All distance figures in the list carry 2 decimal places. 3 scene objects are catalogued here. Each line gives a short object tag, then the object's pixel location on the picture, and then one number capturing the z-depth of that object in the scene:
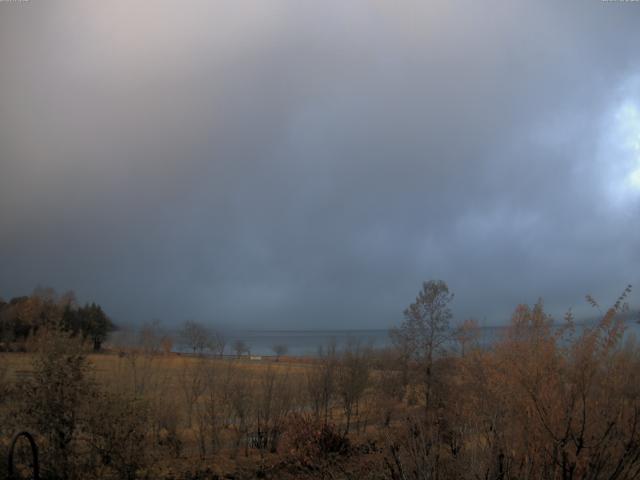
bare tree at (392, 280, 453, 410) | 21.98
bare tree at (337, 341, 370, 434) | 24.89
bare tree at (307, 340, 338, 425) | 24.03
